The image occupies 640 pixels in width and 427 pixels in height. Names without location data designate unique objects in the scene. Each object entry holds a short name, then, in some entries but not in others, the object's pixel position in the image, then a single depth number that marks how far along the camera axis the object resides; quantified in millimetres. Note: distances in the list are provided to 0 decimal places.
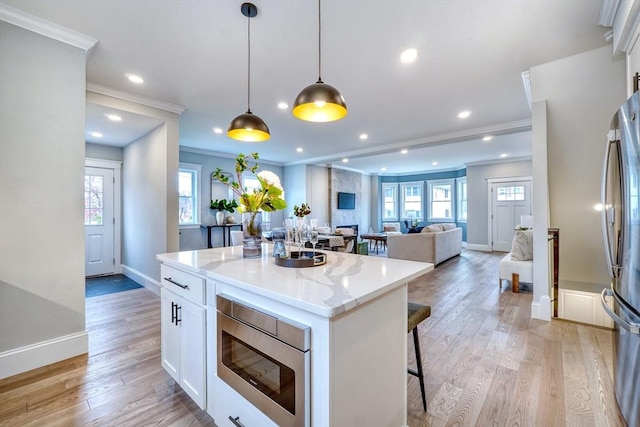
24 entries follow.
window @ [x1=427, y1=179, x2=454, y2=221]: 9953
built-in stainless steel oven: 1021
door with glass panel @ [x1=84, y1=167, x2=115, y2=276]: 5102
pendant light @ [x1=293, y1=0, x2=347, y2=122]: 1558
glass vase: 1858
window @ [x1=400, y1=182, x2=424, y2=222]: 10703
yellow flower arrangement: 1781
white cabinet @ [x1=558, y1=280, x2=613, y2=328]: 2750
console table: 6621
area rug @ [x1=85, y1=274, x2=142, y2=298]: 4234
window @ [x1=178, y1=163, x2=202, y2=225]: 6301
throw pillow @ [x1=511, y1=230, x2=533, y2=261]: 4203
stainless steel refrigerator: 1348
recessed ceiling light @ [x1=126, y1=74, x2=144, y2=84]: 3054
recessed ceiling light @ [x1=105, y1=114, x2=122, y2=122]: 3643
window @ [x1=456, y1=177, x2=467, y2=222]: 9555
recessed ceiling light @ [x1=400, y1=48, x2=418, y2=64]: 2565
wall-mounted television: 9344
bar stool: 1623
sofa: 5844
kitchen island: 994
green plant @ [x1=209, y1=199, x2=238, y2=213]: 6535
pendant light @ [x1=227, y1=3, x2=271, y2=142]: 2059
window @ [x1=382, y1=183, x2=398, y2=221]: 11289
